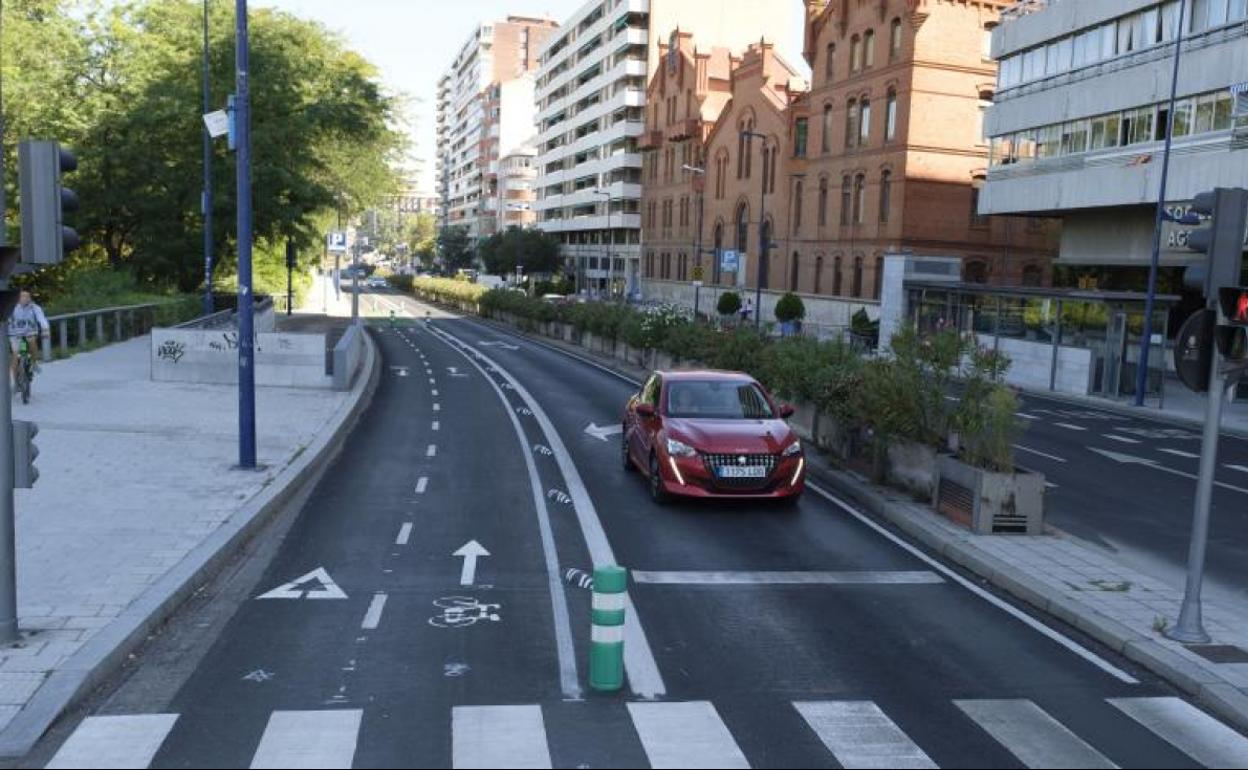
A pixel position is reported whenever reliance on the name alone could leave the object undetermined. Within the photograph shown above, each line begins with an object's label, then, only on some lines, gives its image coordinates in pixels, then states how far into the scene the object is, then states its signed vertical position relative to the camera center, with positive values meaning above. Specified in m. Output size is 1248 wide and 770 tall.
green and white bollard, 6.96 -2.34
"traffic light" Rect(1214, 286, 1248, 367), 8.22 -0.27
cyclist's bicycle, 19.09 -2.22
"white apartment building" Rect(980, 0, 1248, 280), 33.66 +6.14
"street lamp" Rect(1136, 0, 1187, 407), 30.02 -0.24
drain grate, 8.10 -2.70
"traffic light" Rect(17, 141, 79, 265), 7.54 +0.32
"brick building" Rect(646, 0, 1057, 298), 54.81 +6.89
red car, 12.97 -2.07
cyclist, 18.62 -1.39
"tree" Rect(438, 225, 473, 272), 150.50 +2.05
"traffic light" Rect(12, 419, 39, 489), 7.68 -1.49
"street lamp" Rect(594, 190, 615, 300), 100.81 +0.80
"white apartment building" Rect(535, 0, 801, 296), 101.38 +16.11
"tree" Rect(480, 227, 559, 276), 111.50 +1.47
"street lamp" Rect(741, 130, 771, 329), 53.82 +1.93
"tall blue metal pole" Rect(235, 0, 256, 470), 14.34 -0.24
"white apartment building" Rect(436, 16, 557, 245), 158.38 +24.53
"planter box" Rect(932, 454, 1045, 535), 11.92 -2.38
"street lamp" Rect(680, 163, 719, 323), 83.62 +6.77
